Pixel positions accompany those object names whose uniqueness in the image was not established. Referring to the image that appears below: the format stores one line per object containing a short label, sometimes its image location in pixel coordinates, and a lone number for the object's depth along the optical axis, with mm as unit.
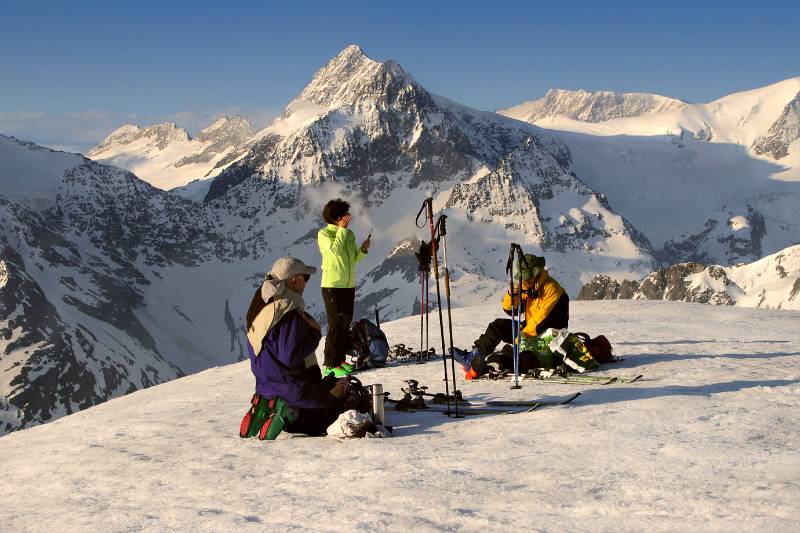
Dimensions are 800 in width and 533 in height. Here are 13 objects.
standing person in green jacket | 13945
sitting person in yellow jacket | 12922
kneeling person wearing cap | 8828
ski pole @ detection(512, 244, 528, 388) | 11755
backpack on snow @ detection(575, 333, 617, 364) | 13594
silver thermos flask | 9273
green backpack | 12789
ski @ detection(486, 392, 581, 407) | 10321
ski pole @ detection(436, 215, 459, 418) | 11578
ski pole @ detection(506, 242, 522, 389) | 11703
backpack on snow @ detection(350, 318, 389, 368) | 14797
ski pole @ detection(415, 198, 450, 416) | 11203
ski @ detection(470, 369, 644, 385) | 11875
